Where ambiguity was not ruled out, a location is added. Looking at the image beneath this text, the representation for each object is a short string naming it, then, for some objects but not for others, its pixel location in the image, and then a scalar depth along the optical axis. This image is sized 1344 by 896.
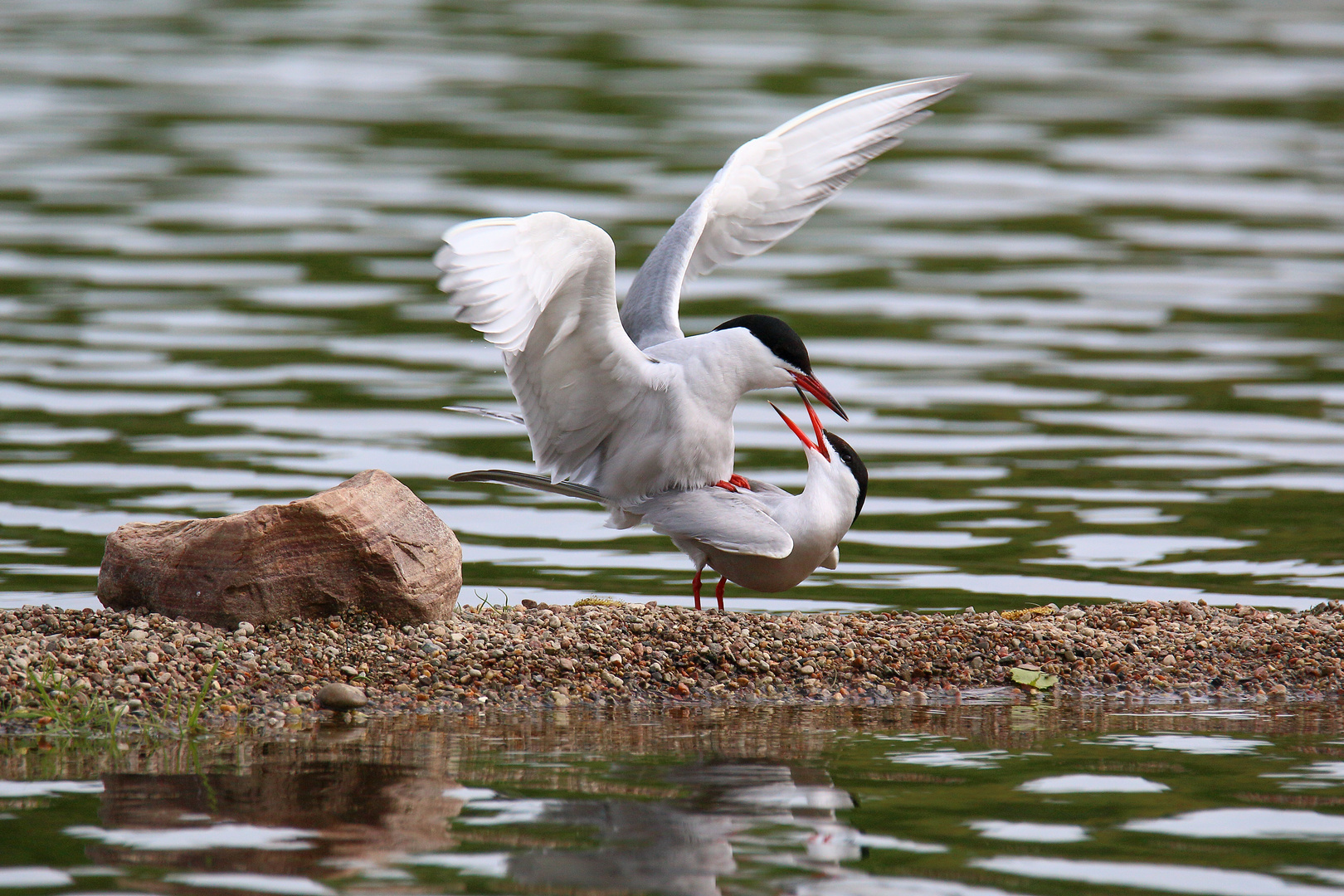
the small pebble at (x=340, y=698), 12.17
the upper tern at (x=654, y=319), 12.75
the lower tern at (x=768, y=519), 13.87
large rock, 12.97
